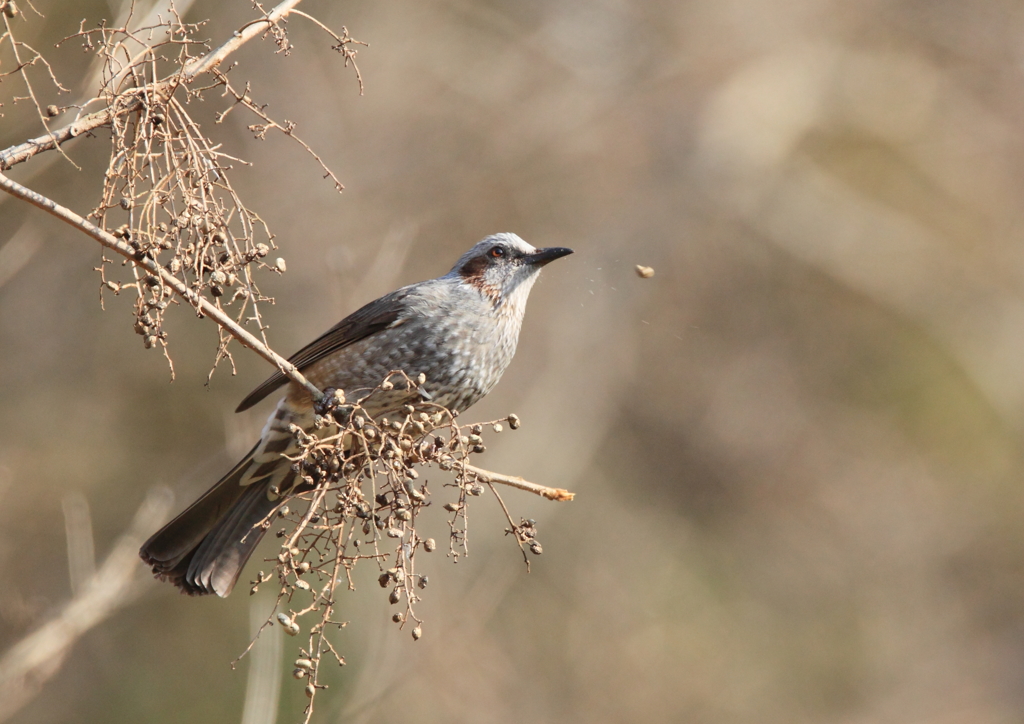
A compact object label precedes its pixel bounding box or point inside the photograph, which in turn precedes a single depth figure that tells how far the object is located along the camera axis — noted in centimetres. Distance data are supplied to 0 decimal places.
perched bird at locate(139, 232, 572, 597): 834
